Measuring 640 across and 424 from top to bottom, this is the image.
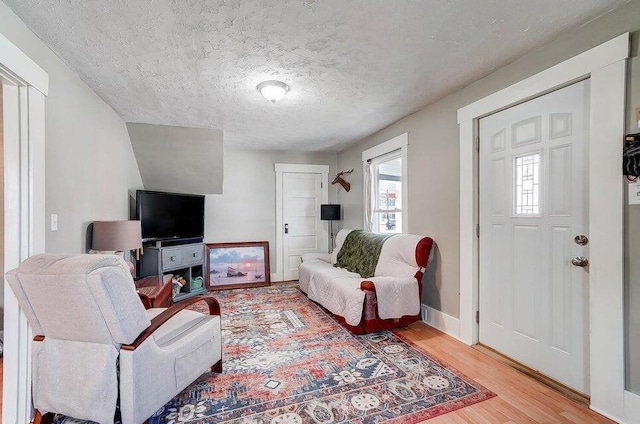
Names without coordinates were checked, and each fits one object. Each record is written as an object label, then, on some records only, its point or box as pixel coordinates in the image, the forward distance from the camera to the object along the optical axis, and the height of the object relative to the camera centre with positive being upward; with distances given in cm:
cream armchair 139 -65
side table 259 -76
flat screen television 358 -3
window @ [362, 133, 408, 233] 374 +32
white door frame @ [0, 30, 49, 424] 167 -1
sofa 281 -76
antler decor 491 +53
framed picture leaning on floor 474 -88
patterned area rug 173 -119
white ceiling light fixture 246 +104
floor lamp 496 -1
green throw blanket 349 -53
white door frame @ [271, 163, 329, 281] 511 -6
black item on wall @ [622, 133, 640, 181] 153 +29
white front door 188 -16
